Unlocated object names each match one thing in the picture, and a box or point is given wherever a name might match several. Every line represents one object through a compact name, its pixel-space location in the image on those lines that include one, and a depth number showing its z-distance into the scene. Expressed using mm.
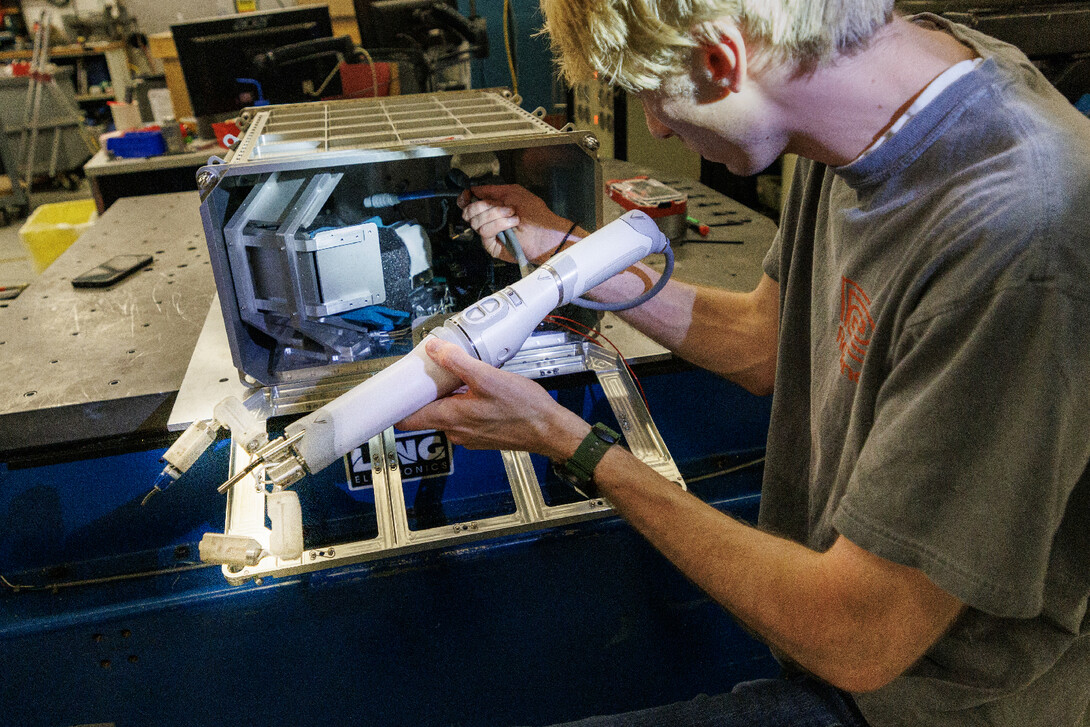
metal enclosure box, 860
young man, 527
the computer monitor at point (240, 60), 2113
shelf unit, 4805
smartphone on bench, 1335
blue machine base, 963
